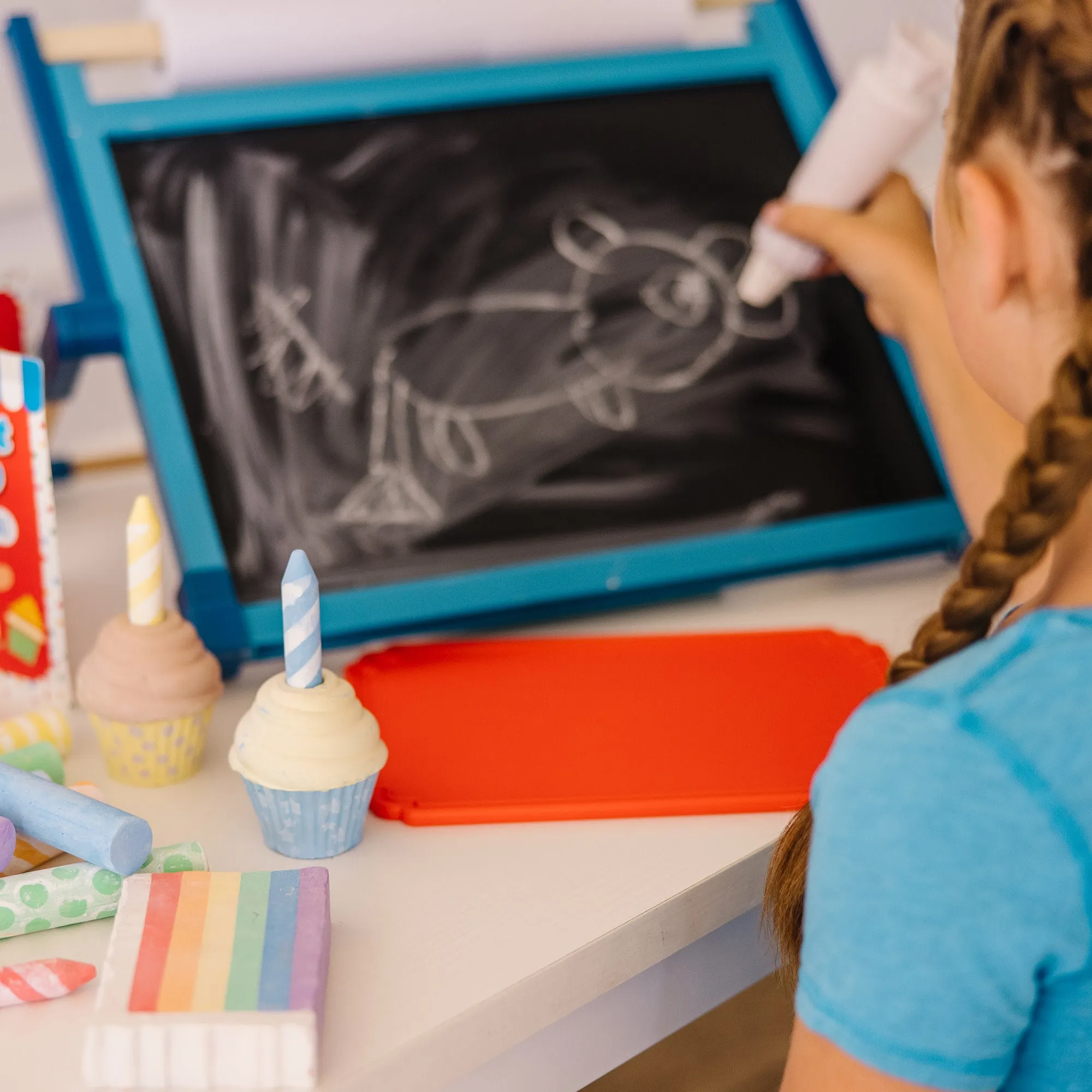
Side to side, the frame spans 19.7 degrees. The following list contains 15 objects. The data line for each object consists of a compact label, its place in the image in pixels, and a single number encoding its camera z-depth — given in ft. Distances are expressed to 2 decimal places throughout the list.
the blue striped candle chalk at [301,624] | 3.95
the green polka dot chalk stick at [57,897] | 3.83
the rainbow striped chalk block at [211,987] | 3.61
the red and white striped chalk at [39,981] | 3.72
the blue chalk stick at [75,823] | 3.86
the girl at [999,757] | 3.49
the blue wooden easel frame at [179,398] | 4.50
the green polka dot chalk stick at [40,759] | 4.08
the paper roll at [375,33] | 4.76
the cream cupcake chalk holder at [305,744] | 3.96
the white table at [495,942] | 3.73
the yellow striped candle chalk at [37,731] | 4.16
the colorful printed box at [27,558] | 4.24
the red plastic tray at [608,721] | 4.16
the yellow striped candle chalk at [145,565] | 4.13
